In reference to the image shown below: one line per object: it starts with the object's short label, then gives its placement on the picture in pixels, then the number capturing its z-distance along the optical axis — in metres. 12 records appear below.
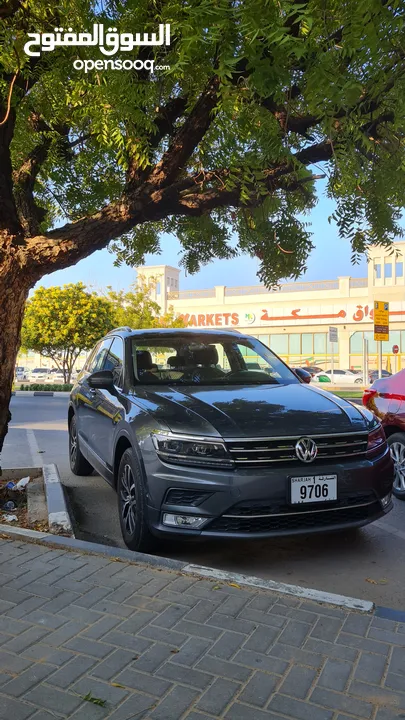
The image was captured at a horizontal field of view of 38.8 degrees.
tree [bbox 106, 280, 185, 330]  34.34
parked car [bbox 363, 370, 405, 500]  5.86
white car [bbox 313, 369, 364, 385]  40.88
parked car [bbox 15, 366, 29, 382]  55.30
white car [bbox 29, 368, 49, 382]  52.61
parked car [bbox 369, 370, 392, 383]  39.71
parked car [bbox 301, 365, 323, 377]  44.12
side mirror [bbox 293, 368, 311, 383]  5.30
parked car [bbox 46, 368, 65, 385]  50.29
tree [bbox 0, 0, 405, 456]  2.88
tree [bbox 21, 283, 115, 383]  27.06
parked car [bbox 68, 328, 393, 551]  3.58
